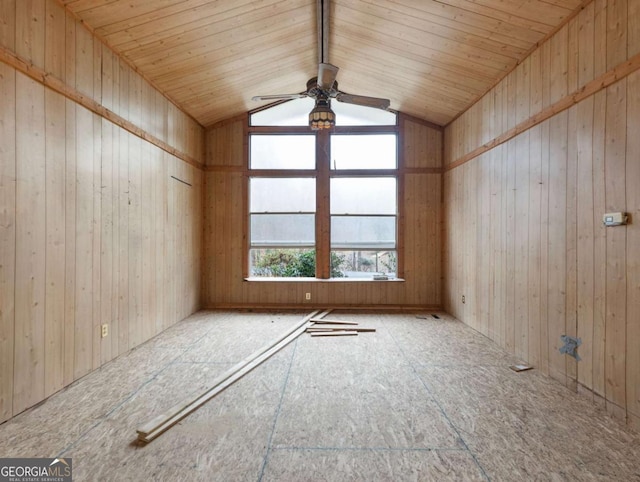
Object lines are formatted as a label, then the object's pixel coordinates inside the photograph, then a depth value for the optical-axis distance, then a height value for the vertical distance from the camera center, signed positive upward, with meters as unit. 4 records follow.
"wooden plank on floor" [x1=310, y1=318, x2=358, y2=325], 4.06 -1.18
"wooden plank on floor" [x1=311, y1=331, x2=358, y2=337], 3.64 -1.20
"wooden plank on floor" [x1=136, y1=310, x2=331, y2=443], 1.78 -1.20
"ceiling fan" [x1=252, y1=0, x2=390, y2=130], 3.04 +1.68
